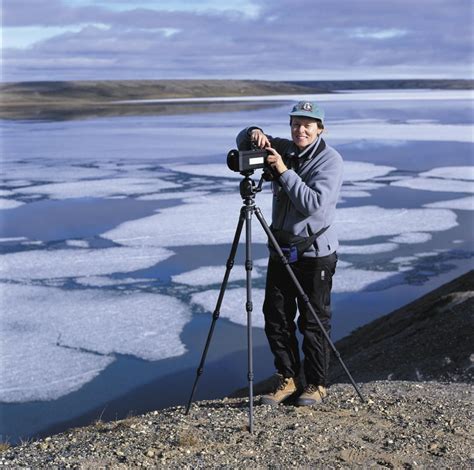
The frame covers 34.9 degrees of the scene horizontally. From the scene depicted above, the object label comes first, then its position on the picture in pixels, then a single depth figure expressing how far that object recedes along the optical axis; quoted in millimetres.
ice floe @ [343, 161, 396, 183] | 18500
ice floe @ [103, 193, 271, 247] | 11898
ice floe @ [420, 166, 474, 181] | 18516
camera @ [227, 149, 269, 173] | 3826
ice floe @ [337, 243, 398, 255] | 11242
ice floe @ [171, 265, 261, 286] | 9688
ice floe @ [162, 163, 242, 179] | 19238
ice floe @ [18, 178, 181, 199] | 16500
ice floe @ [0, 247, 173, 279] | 10086
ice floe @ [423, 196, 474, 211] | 14734
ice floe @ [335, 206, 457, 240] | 12469
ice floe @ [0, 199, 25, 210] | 14844
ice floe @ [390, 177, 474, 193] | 16688
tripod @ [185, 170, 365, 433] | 3926
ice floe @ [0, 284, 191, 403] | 6988
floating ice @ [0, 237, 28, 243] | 12055
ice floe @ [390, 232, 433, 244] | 11977
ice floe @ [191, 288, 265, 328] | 8516
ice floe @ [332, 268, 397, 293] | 9656
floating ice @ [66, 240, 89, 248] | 11667
